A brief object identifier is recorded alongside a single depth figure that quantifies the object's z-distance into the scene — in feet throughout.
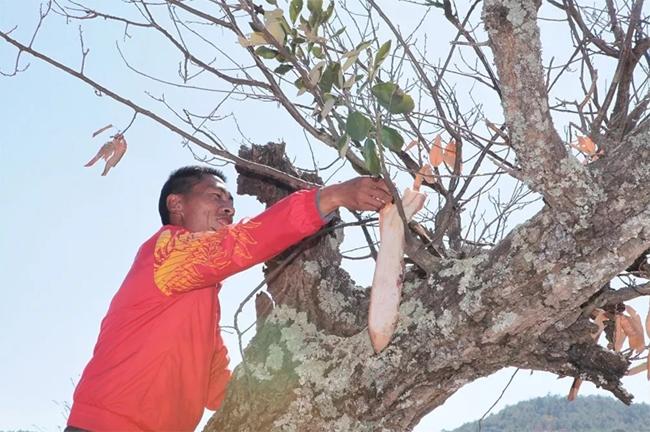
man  8.52
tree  7.47
